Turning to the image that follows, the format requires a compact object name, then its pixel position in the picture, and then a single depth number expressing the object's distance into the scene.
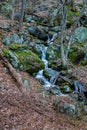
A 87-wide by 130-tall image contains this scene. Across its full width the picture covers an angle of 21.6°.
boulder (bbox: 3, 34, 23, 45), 16.31
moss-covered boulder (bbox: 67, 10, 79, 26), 22.89
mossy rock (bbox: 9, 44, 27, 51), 15.41
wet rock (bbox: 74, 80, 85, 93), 12.50
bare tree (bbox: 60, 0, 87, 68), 13.99
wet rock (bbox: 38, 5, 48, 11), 27.22
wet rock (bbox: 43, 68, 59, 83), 13.56
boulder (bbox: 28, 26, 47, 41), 19.73
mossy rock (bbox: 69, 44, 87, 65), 16.65
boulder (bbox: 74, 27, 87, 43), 19.17
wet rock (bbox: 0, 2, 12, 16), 23.83
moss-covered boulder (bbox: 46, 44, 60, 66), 16.11
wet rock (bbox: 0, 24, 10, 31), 19.21
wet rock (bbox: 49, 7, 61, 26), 22.62
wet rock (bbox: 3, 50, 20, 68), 13.55
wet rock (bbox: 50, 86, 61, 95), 11.86
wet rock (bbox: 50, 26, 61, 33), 21.22
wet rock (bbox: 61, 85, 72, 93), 12.29
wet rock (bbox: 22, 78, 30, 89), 11.62
